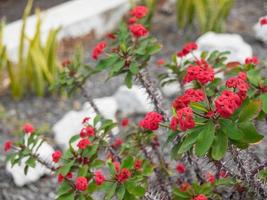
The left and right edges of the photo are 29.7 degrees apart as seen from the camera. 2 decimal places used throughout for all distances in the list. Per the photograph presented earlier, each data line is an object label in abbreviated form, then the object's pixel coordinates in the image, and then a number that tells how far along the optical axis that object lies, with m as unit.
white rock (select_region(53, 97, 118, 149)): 3.28
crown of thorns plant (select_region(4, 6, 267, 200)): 1.48
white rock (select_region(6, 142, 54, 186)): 3.02
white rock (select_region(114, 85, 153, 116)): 3.56
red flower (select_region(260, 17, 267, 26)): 2.12
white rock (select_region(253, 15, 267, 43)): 2.32
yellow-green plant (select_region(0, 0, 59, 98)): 3.72
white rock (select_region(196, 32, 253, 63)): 3.81
